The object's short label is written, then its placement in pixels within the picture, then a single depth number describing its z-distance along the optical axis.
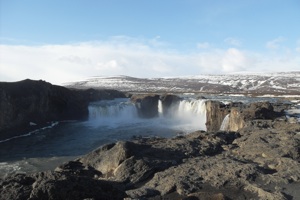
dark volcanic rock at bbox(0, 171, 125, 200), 6.47
